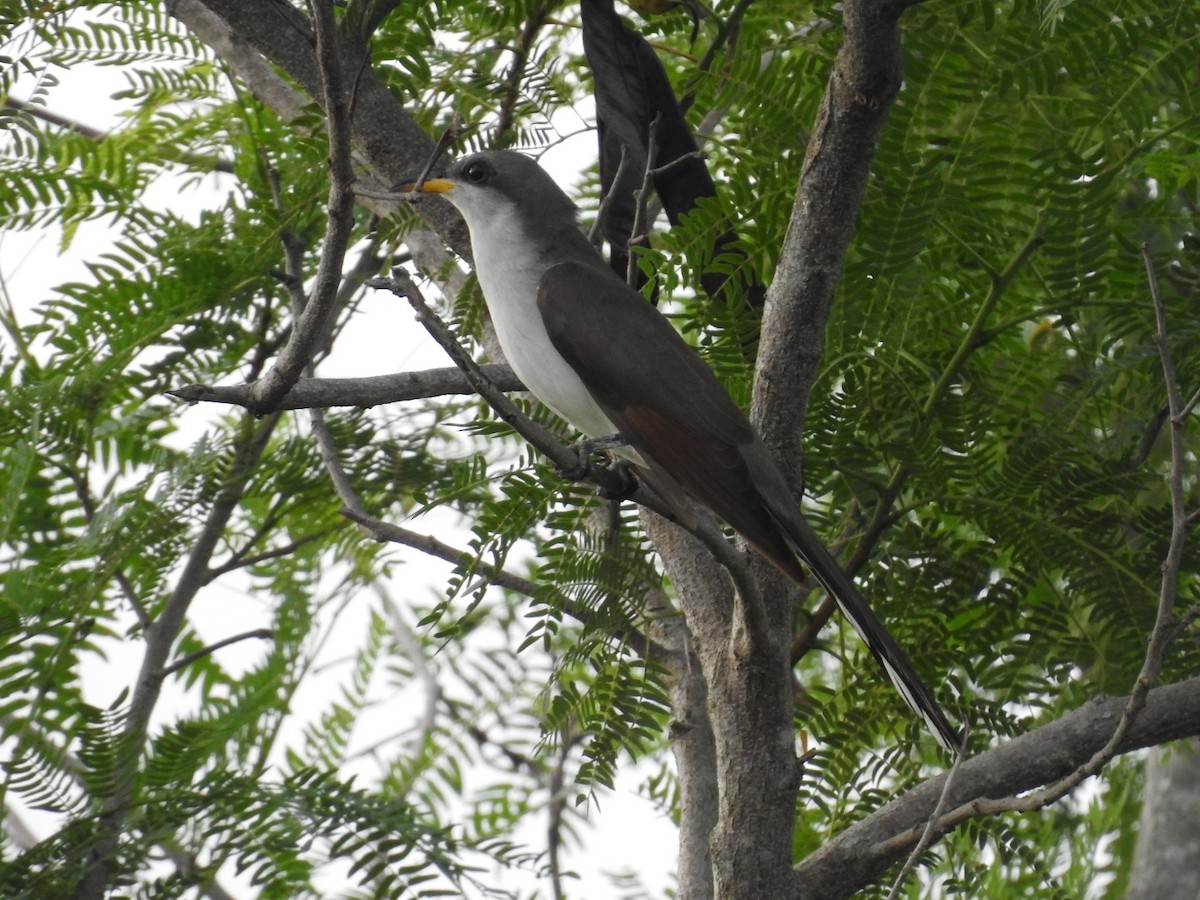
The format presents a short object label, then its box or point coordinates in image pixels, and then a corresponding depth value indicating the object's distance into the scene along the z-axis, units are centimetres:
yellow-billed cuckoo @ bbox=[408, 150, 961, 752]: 467
